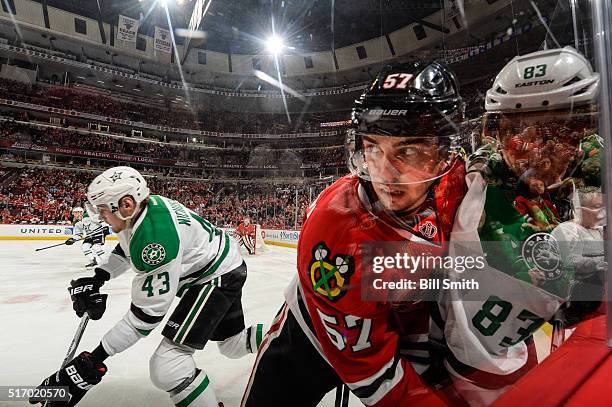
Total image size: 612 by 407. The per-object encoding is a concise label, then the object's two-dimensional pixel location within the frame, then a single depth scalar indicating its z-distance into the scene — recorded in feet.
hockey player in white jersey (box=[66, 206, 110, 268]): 13.33
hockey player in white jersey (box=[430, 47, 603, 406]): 1.57
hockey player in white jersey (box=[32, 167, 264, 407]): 3.68
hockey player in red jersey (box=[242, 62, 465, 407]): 1.75
